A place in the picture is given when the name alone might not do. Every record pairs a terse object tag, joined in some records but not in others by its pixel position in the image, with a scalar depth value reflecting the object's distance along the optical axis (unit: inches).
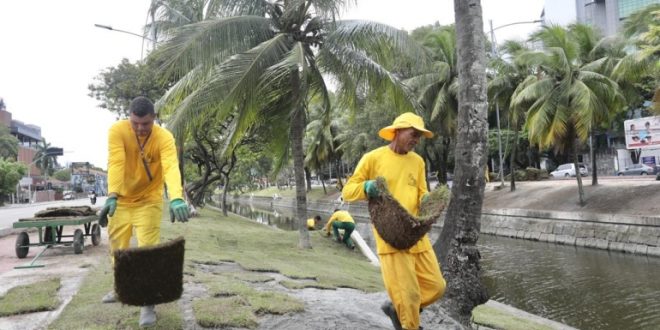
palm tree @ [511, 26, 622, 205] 751.1
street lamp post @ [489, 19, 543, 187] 1061.9
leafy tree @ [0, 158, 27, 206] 1692.5
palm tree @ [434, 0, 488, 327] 215.3
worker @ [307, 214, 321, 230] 684.7
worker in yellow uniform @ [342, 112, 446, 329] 163.2
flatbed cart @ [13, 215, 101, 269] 323.0
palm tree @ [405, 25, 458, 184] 1007.0
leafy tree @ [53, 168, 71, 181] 3722.4
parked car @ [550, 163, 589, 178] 1510.2
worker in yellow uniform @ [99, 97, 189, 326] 165.0
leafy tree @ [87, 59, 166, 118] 870.4
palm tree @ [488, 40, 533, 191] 952.9
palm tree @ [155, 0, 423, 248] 406.0
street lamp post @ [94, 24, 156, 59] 611.5
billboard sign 894.4
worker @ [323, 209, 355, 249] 552.7
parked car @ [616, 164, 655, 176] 1294.4
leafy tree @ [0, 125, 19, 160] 2208.4
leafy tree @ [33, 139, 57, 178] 2736.7
